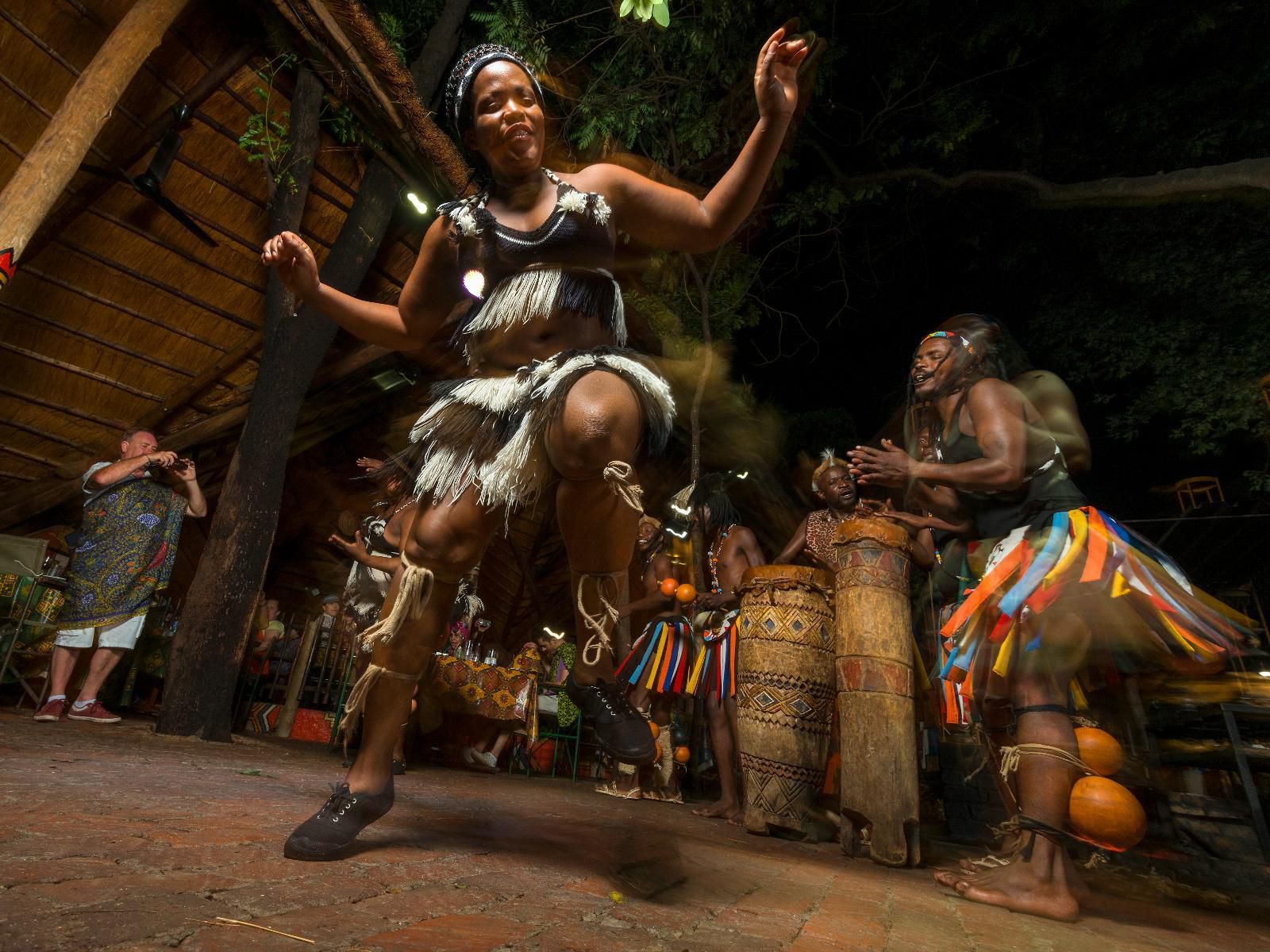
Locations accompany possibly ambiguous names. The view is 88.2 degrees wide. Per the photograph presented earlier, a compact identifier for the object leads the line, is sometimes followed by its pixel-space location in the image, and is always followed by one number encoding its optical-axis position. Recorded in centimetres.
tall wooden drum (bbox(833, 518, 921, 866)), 319
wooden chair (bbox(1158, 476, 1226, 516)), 1059
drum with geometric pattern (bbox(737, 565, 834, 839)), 373
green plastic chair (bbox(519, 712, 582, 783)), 747
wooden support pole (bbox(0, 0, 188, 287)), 369
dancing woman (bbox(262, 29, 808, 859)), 173
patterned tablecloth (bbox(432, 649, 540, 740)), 625
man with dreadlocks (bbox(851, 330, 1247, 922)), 233
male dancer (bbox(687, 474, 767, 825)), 484
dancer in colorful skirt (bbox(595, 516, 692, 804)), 530
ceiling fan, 532
